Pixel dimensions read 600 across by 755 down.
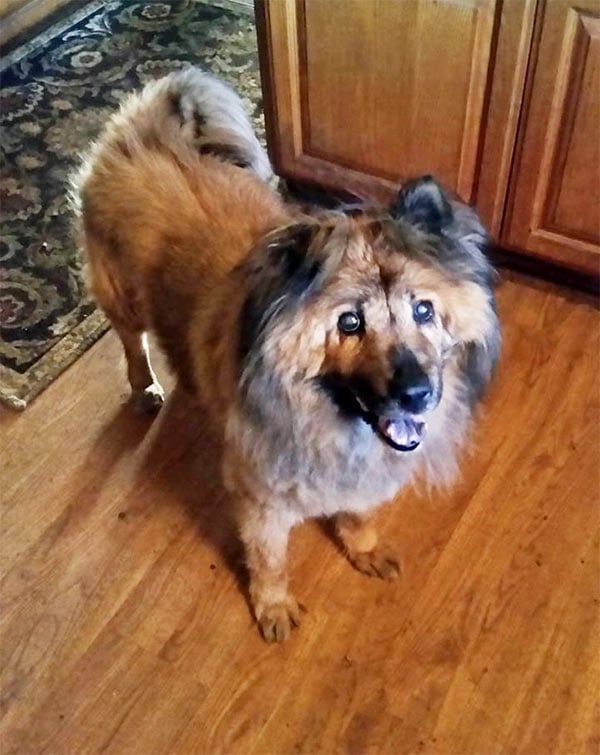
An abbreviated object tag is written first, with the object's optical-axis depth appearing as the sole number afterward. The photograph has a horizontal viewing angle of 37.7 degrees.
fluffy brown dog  1.14
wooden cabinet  1.71
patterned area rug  2.05
